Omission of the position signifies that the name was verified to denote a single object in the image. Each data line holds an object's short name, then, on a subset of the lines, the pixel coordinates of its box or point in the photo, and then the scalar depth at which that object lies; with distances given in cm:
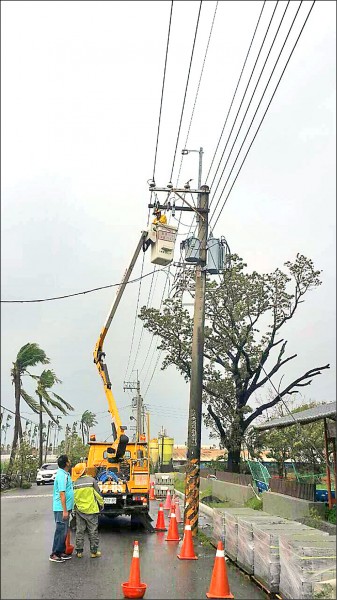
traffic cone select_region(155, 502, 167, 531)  1438
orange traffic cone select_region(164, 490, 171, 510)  1998
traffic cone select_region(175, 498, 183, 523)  1712
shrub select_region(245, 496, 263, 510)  1752
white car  3641
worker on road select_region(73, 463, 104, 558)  1020
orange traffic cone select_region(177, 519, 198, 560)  1024
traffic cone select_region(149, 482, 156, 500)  2525
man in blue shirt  923
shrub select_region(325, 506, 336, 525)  1185
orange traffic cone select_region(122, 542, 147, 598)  748
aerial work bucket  1402
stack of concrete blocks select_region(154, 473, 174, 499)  2553
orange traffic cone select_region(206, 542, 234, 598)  760
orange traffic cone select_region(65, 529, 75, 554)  1026
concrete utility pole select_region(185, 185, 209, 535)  1348
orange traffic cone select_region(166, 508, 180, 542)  1247
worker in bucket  1456
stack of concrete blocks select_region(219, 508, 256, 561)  997
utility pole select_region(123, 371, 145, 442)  5158
